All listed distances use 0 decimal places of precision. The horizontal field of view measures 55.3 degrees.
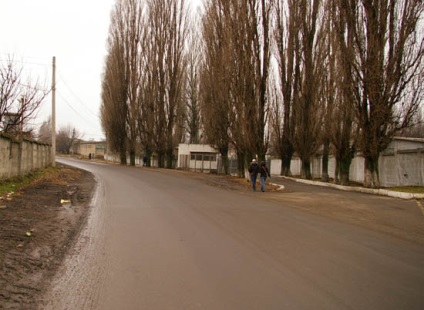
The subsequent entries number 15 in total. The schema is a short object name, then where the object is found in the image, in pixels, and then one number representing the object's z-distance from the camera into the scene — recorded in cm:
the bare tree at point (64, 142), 11350
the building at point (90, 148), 10314
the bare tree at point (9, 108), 1658
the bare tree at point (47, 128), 9875
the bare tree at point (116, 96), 4609
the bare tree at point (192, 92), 4406
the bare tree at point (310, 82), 2877
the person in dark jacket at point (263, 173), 1902
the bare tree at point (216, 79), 2705
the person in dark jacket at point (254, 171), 1930
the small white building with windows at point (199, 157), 4888
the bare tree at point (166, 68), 4203
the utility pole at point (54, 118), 3113
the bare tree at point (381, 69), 1939
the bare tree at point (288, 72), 2883
